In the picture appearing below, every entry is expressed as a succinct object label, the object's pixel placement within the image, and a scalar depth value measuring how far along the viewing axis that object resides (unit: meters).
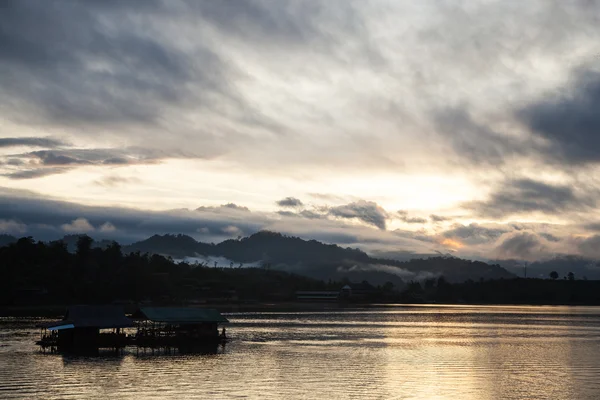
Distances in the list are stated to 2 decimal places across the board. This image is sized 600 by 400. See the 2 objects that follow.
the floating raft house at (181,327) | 78.44
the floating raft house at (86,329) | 73.69
